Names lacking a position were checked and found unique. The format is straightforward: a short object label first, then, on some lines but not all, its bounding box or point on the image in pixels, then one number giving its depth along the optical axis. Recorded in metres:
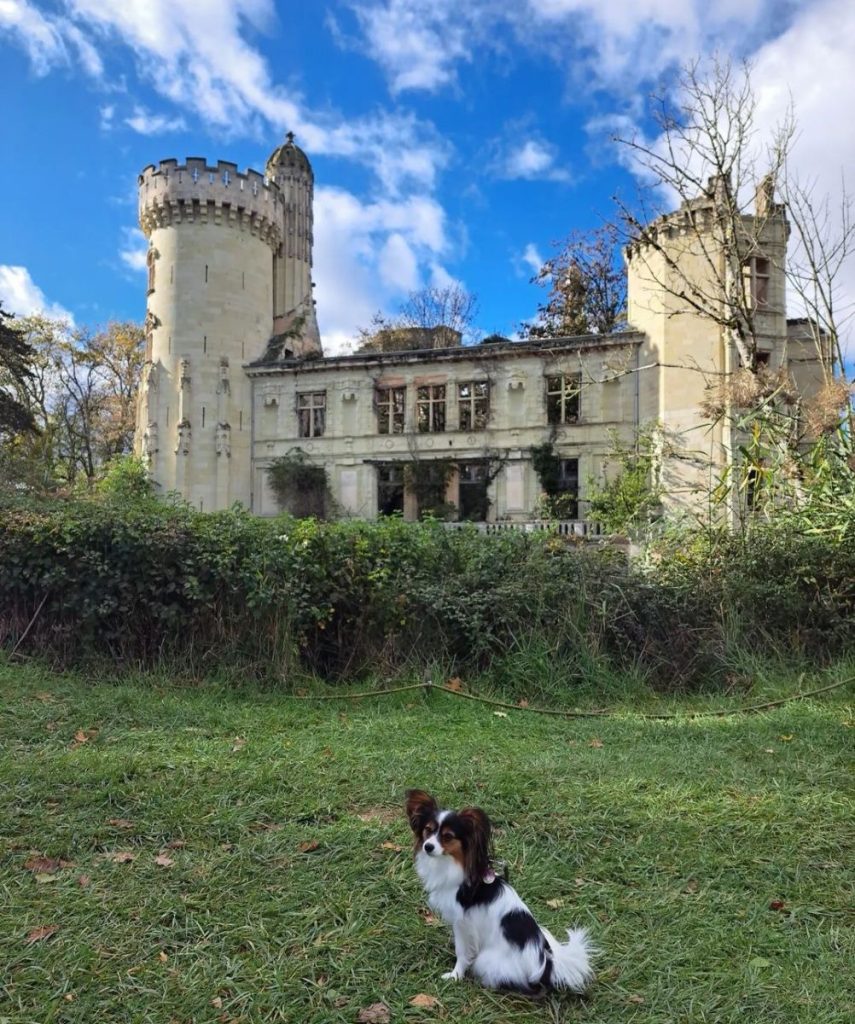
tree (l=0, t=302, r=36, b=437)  24.17
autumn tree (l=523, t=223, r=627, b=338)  33.25
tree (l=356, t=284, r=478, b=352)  38.06
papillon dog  2.39
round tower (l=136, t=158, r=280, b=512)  28.70
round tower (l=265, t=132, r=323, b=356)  31.86
